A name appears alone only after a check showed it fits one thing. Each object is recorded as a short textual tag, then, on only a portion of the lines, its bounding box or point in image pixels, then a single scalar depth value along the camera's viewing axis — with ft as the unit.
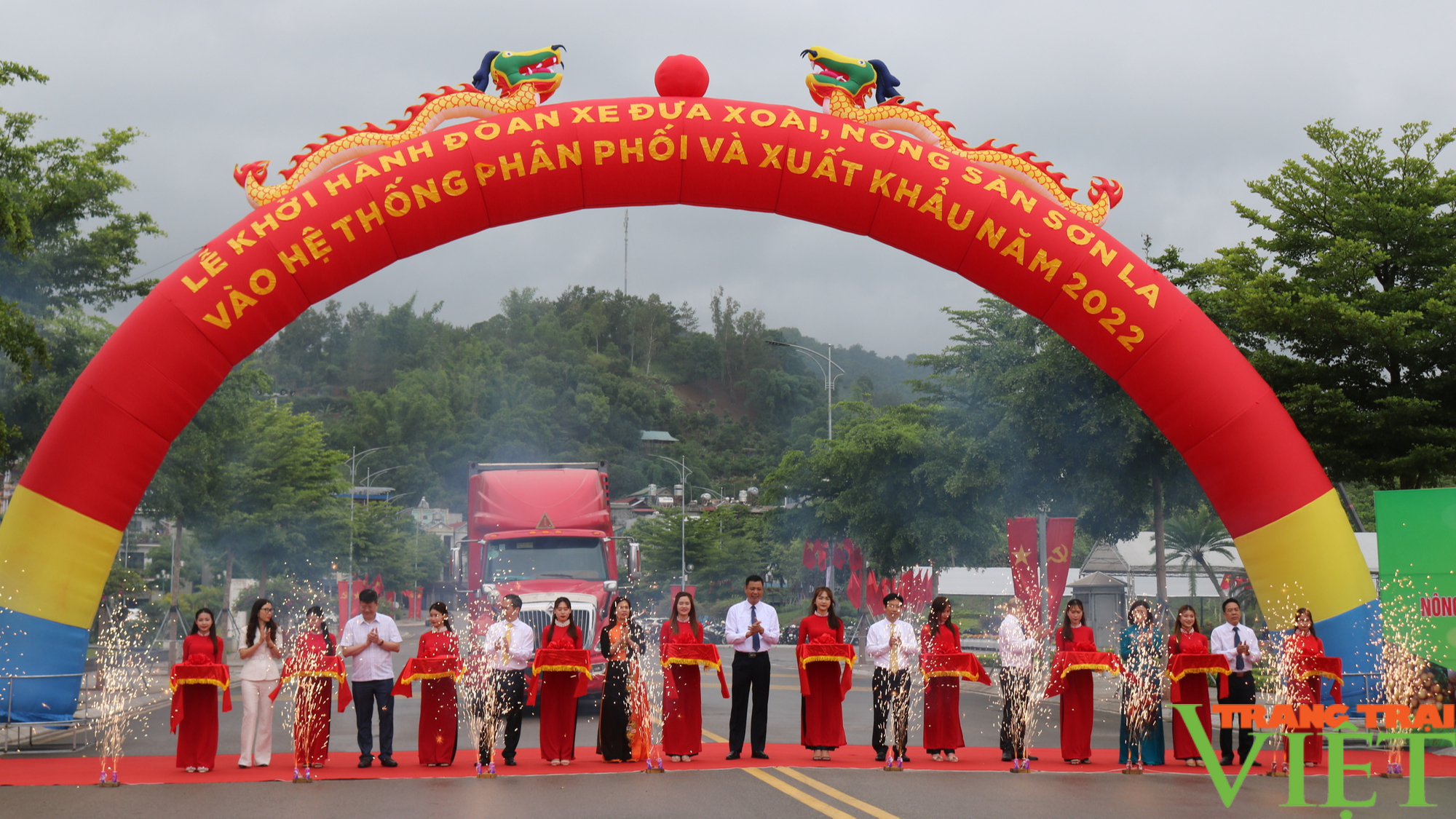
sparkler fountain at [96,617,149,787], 35.06
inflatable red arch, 42.57
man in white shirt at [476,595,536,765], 38.68
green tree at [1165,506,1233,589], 152.97
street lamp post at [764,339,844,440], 142.01
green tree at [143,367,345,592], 80.38
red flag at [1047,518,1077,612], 70.69
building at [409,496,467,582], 294.46
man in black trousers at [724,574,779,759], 38.70
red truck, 57.82
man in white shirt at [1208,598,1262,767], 38.47
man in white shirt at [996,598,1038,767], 37.19
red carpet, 35.01
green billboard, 41.91
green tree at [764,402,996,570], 95.25
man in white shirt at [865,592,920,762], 38.83
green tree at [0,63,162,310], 61.52
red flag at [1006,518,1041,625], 71.97
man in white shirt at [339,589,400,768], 37.86
